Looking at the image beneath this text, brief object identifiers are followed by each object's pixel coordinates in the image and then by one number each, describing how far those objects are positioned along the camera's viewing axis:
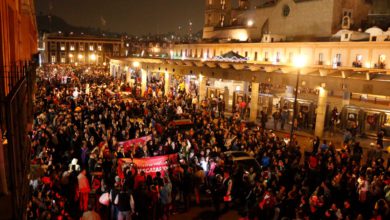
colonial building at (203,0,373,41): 41.12
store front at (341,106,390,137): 22.66
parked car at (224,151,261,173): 13.71
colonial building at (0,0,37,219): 3.68
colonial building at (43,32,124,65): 108.06
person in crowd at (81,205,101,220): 8.66
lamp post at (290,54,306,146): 38.56
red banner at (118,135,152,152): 14.25
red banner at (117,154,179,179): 12.20
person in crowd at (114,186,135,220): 9.53
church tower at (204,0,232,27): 71.50
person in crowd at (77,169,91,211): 10.44
